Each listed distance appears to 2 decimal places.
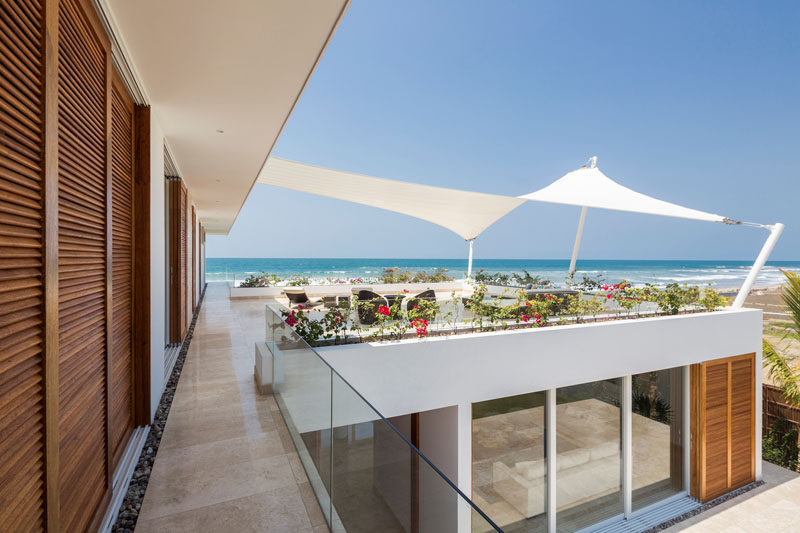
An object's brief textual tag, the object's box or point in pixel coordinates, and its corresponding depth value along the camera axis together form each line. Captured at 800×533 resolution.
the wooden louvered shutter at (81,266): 1.82
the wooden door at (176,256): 6.48
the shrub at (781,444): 8.75
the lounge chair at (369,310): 5.52
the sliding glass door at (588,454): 6.60
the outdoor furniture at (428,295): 8.76
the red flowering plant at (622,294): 6.90
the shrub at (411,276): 15.55
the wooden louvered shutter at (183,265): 6.97
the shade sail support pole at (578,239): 11.94
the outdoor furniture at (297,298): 11.34
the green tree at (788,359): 6.89
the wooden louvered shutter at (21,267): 1.24
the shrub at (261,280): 15.95
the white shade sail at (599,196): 8.25
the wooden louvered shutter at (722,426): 7.54
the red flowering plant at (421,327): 5.20
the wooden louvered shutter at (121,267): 2.91
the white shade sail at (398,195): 8.38
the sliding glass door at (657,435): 7.26
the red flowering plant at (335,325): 4.73
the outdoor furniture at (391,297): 6.80
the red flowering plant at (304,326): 4.61
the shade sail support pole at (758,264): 7.91
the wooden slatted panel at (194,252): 11.07
